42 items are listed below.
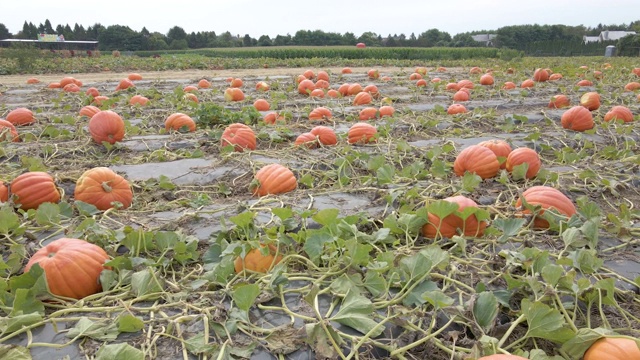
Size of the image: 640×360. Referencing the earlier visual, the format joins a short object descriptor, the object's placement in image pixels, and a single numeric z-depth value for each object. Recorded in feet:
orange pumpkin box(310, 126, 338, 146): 15.52
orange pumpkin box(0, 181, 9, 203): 9.51
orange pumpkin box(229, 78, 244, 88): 33.42
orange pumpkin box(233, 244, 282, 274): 6.81
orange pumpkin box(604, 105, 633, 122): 19.22
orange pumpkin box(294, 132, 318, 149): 14.99
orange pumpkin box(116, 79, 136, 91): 30.83
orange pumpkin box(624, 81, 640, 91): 29.12
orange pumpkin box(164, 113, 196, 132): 18.13
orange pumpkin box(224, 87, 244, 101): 26.55
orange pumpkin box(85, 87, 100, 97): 25.85
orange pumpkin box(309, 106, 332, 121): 20.31
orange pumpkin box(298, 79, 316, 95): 30.07
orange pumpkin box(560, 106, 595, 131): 17.46
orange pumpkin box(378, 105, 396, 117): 20.92
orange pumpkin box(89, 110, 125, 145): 15.03
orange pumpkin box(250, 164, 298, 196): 11.05
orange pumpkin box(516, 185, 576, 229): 8.41
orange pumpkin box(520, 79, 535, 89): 30.78
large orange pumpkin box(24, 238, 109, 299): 6.37
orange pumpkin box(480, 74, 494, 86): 34.27
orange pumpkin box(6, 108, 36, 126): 18.67
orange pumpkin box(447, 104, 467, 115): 21.25
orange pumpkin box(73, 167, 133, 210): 9.86
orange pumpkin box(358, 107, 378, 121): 20.56
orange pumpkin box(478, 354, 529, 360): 4.39
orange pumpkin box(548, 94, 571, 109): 22.85
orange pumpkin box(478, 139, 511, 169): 12.11
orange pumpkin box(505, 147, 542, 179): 11.19
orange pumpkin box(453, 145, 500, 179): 11.28
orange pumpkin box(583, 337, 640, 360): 4.78
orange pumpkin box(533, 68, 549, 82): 35.96
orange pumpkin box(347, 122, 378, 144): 15.41
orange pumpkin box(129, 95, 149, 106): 23.78
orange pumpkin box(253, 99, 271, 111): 23.31
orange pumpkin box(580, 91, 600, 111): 21.40
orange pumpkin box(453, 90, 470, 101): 26.45
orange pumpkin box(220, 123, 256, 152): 14.88
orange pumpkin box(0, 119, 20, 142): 15.57
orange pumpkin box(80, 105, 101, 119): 19.71
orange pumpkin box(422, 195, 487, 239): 7.78
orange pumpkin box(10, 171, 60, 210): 9.71
